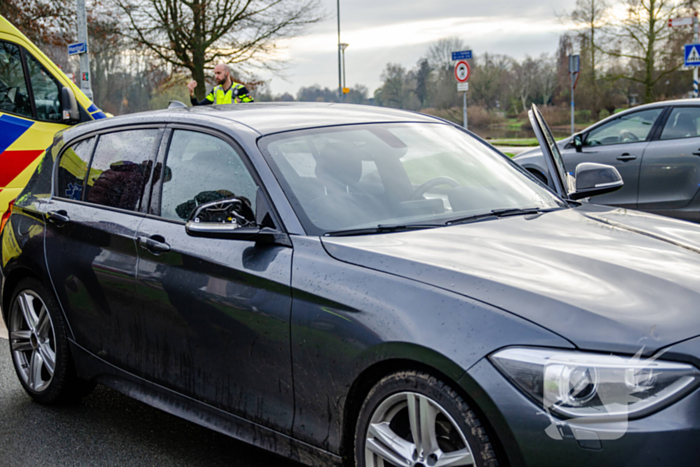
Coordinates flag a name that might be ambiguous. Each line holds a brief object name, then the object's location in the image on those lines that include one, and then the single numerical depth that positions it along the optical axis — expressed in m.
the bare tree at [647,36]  32.38
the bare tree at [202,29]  24.31
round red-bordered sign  17.12
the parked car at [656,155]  8.58
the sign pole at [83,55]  17.09
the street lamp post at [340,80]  42.60
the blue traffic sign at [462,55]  16.89
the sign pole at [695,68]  19.44
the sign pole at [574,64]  19.66
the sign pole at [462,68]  16.94
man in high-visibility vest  10.28
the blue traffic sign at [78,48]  16.61
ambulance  8.70
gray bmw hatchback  2.05
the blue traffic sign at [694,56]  17.56
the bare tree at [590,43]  34.93
